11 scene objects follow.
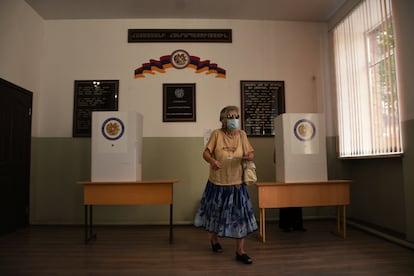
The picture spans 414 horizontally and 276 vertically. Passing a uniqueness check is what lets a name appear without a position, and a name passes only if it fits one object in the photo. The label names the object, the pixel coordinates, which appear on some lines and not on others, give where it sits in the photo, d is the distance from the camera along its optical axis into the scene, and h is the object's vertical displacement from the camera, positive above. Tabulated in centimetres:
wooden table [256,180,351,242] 318 -46
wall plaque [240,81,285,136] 446 +81
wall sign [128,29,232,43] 452 +197
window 317 +93
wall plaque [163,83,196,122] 444 +85
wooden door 360 +4
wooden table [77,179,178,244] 323 -43
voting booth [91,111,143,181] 330 +11
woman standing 259 -30
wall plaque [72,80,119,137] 441 +91
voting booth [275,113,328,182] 324 +8
